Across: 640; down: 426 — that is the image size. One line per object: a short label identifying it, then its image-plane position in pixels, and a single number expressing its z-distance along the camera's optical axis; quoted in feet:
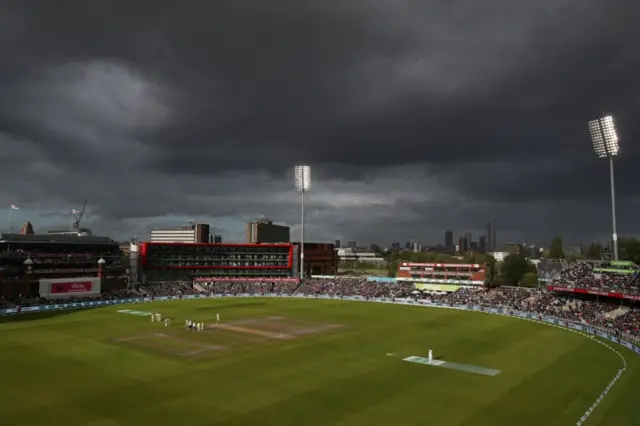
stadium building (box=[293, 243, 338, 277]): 431.43
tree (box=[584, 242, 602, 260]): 505.62
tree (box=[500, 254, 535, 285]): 402.52
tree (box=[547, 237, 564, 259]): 531.50
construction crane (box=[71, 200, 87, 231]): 347.56
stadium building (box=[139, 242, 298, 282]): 356.59
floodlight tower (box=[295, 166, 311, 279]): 354.54
